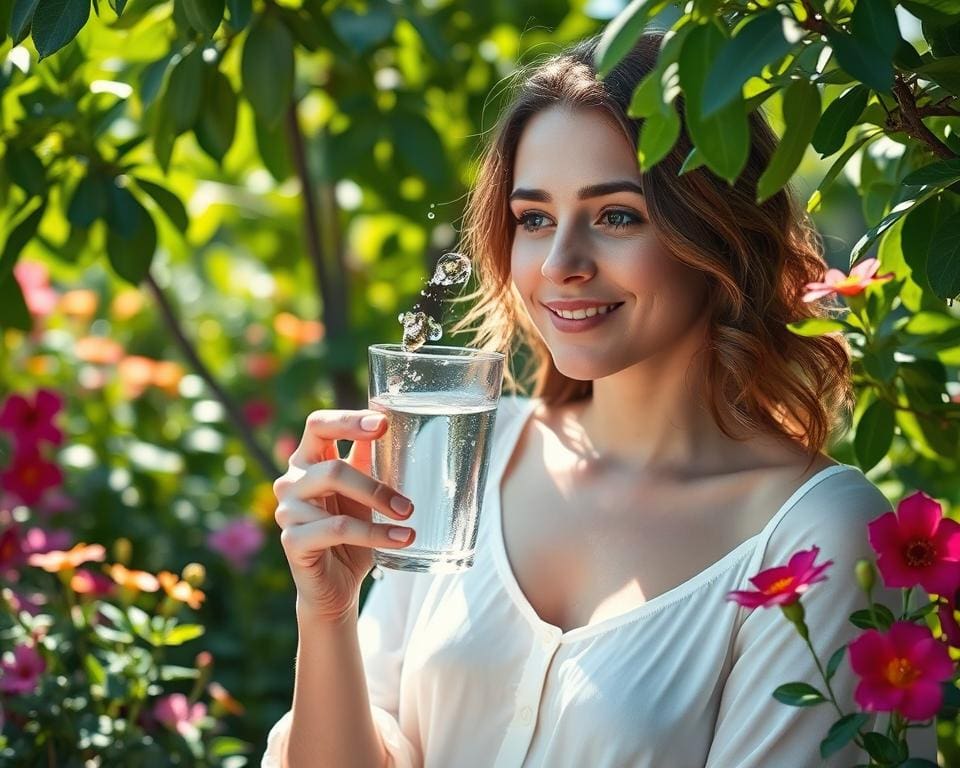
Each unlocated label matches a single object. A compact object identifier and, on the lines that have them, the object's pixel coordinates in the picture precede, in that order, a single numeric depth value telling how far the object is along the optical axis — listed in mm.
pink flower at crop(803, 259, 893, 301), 1148
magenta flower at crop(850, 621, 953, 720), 1014
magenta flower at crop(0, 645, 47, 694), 1429
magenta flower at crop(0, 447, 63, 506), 1725
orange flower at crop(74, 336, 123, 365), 2207
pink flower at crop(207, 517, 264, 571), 1891
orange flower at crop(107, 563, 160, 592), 1501
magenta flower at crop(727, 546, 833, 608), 1044
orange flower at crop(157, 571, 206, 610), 1500
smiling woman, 1283
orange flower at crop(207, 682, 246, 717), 1577
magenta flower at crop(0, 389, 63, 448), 1755
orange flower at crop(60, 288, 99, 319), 2355
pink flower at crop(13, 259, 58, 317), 2246
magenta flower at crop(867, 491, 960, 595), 1063
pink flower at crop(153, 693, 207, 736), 1505
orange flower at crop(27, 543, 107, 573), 1511
